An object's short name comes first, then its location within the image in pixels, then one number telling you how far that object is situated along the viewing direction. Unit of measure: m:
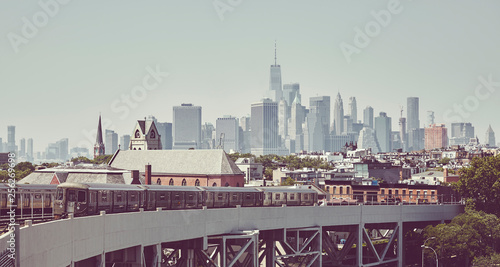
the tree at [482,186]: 106.50
